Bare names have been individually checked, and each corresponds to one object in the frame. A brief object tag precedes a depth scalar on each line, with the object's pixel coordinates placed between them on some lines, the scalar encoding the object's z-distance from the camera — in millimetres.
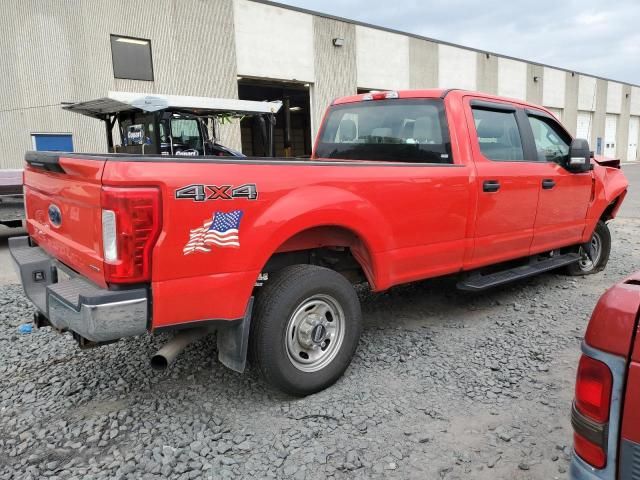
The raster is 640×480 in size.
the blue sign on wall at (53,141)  14898
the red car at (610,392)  1414
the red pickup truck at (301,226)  2428
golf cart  10602
